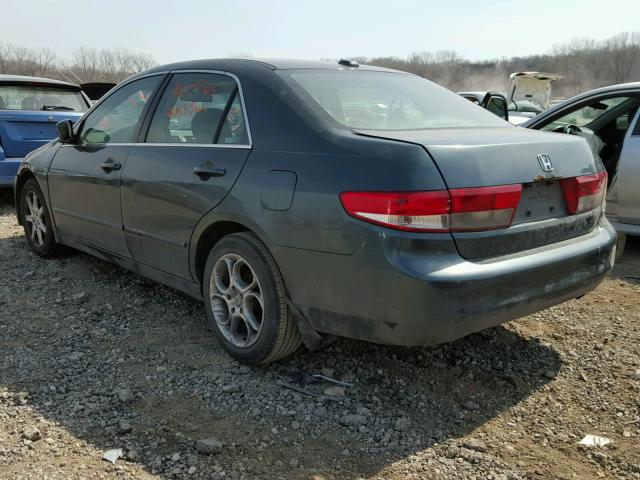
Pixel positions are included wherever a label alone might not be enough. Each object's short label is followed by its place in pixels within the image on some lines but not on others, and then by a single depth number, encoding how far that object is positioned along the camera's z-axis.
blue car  7.02
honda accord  2.50
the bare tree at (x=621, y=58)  72.06
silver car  5.26
